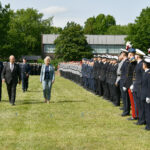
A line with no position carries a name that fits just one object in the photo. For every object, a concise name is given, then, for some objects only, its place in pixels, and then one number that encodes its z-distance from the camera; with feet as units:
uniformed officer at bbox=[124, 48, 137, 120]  40.20
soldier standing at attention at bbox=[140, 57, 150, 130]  32.40
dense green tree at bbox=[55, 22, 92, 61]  296.10
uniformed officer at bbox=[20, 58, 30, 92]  79.21
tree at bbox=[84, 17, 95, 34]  425.69
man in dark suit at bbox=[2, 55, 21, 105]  53.36
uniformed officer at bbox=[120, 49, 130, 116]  42.43
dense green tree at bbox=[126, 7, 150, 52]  231.65
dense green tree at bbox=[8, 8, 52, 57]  366.22
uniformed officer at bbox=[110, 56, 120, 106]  53.11
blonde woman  56.13
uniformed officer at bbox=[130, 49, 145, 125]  36.32
